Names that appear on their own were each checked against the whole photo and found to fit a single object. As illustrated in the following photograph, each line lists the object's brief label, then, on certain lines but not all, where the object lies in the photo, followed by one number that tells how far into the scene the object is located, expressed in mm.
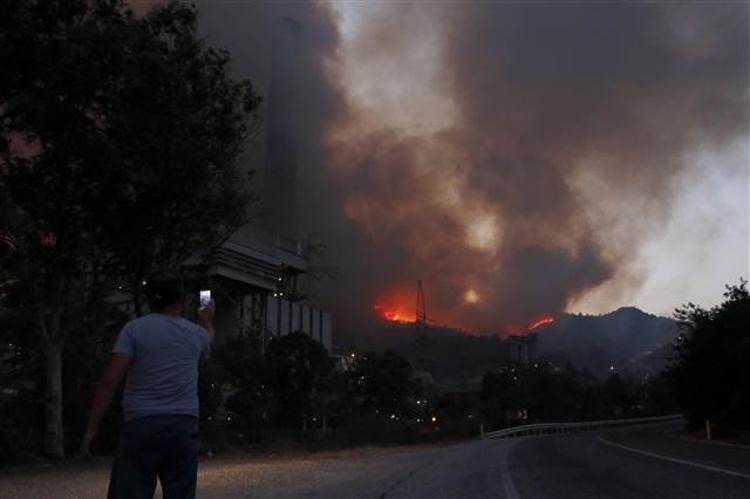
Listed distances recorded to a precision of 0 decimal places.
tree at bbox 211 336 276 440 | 61250
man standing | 4027
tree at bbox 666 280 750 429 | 35031
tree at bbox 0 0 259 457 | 18484
